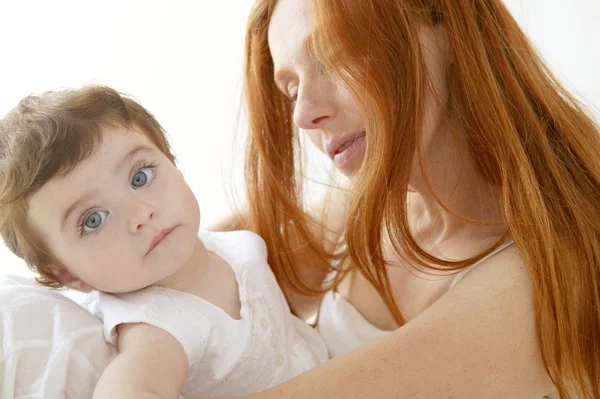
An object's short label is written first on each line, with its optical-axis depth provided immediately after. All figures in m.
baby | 1.08
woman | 1.07
